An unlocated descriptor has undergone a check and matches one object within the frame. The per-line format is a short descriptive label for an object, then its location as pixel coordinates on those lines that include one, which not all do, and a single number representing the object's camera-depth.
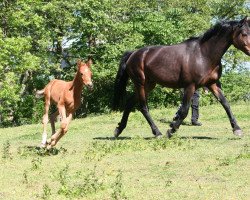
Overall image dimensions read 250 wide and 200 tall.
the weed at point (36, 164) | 14.72
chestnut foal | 16.93
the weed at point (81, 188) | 11.36
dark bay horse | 19.05
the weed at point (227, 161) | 14.07
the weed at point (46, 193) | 11.14
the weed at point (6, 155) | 17.09
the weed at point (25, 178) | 12.89
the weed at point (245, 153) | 14.80
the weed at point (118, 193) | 10.78
